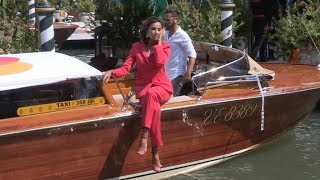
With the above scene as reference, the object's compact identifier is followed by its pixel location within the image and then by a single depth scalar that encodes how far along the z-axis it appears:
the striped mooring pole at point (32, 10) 11.98
